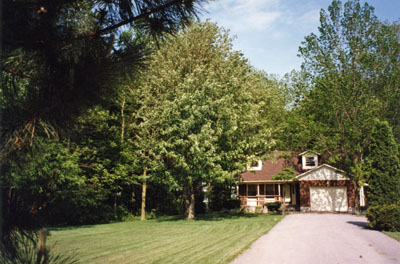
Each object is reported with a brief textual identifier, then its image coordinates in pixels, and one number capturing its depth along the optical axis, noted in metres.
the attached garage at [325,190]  26.03
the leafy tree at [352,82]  23.59
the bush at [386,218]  13.64
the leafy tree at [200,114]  18.78
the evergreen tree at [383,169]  15.23
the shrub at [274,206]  27.33
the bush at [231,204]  29.72
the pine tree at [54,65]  2.23
